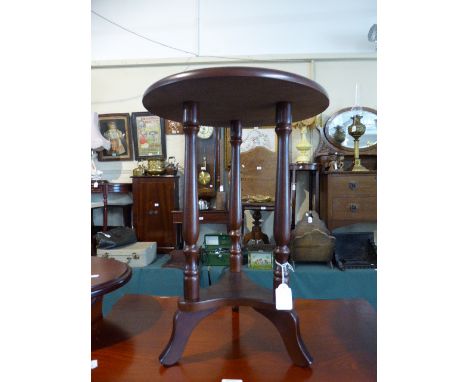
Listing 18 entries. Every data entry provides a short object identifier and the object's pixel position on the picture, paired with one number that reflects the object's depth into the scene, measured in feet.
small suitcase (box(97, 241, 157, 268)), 6.77
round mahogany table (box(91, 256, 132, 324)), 1.93
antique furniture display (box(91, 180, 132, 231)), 8.00
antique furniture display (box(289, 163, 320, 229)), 7.51
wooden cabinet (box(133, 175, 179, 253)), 8.03
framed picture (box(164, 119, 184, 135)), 9.48
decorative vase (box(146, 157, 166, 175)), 8.20
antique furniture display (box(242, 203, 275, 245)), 7.22
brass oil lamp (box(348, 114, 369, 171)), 7.45
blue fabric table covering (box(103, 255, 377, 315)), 6.21
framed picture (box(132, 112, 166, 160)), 9.53
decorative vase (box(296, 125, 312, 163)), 8.16
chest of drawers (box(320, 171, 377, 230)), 6.75
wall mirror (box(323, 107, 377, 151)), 8.62
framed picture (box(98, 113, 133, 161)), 9.57
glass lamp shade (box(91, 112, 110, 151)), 8.35
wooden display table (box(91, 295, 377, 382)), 1.63
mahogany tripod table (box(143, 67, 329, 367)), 1.58
